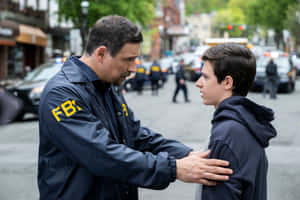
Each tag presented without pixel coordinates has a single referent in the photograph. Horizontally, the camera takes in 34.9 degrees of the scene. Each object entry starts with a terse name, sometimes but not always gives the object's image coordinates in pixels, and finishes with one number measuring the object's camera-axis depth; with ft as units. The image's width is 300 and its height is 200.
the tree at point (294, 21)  167.94
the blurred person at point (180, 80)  66.39
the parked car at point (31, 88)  45.75
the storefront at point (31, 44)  105.40
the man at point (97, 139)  7.80
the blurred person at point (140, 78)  81.05
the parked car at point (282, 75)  80.74
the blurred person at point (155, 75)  80.43
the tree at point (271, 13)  203.60
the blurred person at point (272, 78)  69.97
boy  7.41
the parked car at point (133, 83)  87.34
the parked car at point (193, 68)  104.04
